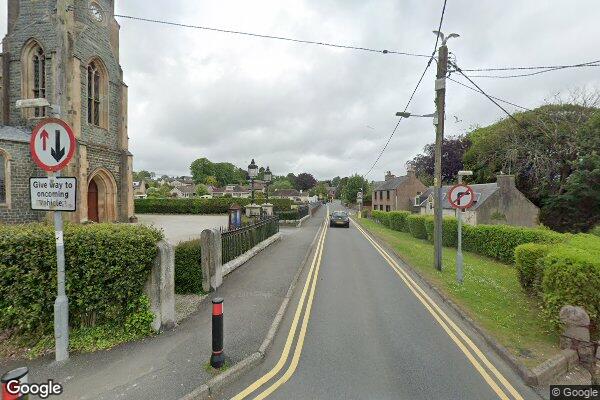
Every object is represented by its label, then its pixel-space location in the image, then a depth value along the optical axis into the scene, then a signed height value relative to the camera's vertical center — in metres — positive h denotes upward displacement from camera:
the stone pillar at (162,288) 4.97 -1.48
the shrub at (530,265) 6.40 -1.58
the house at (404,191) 45.50 +1.45
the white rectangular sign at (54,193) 4.21 +0.18
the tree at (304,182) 152.12 +10.51
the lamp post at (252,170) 15.80 +1.79
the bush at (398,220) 25.84 -1.89
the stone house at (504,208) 24.03 -0.75
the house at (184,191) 90.35 +4.03
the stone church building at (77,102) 15.49 +6.37
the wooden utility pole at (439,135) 9.49 +2.20
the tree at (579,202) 19.23 -0.30
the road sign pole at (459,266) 8.12 -1.89
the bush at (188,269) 6.89 -1.61
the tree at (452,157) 41.56 +6.41
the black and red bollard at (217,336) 3.93 -1.85
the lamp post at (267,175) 19.33 +1.82
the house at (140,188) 94.90 +5.24
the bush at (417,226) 20.36 -1.90
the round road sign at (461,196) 8.05 +0.10
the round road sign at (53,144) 4.10 +0.88
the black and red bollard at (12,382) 2.28 -1.43
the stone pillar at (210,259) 7.02 -1.40
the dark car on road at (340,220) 27.39 -1.81
